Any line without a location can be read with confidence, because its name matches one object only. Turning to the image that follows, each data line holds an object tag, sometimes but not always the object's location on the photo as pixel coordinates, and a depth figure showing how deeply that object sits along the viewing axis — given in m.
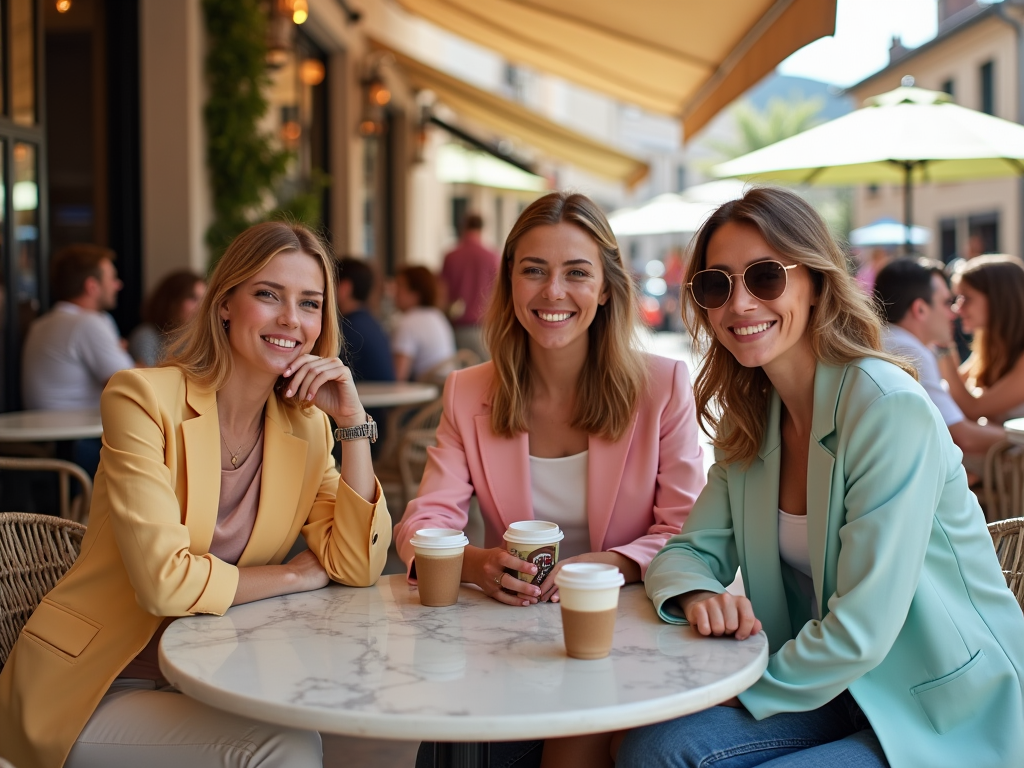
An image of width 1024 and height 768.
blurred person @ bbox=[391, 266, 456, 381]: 6.59
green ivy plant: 5.84
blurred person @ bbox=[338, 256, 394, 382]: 5.53
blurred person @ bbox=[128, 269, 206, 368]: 5.12
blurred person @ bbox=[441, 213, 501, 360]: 9.30
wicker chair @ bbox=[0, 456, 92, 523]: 3.17
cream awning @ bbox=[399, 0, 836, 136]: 4.63
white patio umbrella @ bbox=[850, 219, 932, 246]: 18.34
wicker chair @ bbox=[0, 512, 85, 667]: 2.10
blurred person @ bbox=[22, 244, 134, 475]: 4.59
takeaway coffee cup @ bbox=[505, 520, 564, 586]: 1.83
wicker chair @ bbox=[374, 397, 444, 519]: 4.47
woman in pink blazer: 2.32
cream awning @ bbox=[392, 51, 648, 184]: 11.15
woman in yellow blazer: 1.80
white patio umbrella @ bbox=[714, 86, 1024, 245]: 4.75
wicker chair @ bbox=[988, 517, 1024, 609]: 2.14
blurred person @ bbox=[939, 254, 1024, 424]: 4.41
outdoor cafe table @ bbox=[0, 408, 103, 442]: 3.61
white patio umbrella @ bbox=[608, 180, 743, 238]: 10.14
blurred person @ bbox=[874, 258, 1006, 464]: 4.05
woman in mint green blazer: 1.67
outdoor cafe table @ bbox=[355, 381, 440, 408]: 4.63
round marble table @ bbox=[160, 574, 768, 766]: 1.33
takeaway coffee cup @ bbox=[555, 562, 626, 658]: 1.52
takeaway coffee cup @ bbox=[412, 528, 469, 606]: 1.82
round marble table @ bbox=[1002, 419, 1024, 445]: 3.36
